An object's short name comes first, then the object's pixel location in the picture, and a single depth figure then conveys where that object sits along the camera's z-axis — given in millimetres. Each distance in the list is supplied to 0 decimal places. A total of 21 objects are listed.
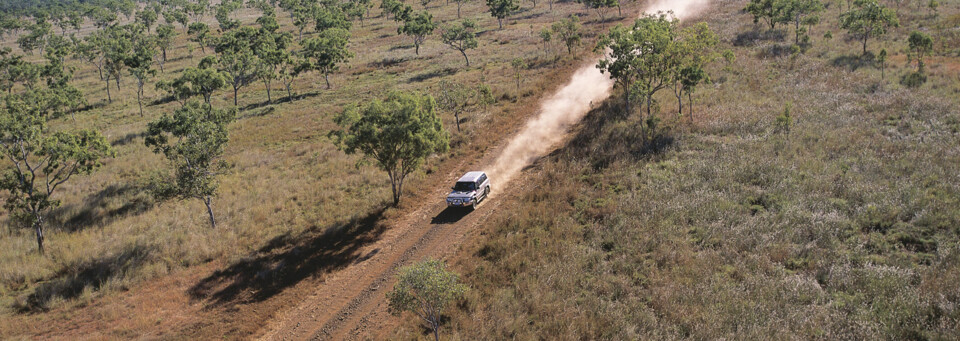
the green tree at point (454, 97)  49888
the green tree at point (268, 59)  73188
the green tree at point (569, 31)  72562
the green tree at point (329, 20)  122562
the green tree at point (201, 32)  117688
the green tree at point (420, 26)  95750
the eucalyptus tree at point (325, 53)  79625
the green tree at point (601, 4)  97062
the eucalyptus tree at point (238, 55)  71562
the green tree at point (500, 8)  113550
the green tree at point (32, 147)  31266
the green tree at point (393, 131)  30922
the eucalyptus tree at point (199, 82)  63312
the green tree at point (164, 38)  113062
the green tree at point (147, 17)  149875
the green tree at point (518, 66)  65062
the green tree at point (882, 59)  42712
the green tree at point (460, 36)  83125
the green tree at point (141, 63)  74456
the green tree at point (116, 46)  80956
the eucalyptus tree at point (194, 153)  31891
